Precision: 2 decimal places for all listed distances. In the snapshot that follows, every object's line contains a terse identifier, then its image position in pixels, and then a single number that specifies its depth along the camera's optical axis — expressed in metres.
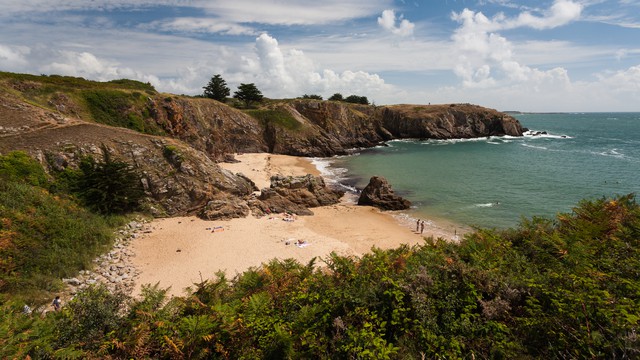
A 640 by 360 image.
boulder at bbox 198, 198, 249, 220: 24.61
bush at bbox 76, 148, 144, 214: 20.89
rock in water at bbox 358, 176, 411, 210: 31.31
